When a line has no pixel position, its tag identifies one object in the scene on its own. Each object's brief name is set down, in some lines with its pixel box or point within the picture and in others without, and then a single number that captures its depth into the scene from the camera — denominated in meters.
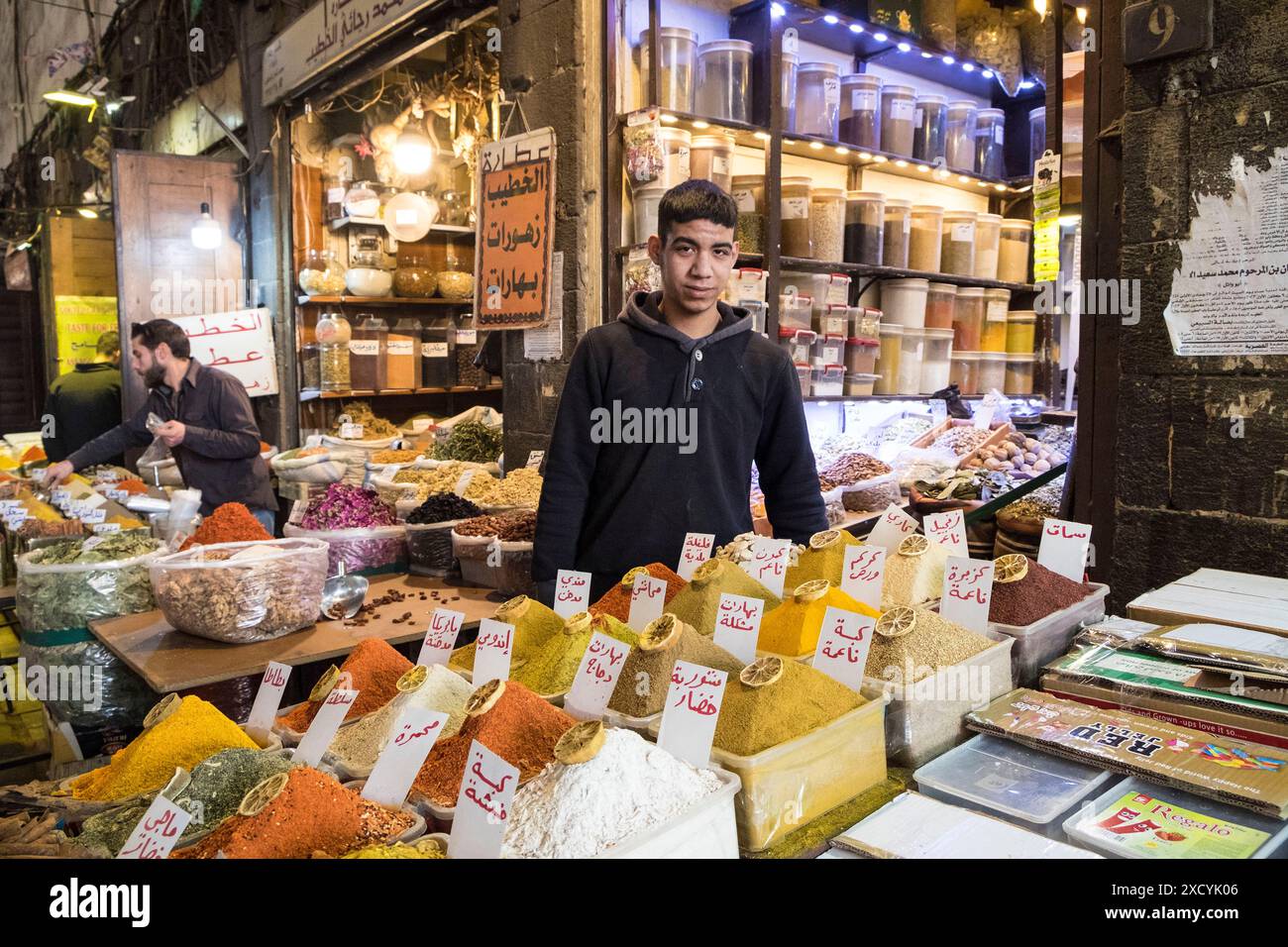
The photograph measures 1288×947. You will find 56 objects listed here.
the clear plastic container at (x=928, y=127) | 4.66
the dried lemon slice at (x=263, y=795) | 1.04
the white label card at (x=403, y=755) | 1.11
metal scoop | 2.58
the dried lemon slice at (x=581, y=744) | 1.03
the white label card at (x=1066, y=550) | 1.77
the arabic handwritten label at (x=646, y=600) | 1.61
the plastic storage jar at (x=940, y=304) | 4.73
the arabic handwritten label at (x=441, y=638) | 1.56
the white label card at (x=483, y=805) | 0.94
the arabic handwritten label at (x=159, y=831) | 1.00
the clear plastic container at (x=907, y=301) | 4.61
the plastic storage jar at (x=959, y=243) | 4.76
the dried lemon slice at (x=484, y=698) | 1.18
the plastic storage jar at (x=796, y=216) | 4.01
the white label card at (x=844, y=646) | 1.26
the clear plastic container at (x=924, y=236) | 4.62
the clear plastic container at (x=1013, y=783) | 1.06
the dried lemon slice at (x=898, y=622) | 1.35
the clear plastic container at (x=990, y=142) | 4.92
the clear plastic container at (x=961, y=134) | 4.81
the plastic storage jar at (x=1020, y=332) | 5.09
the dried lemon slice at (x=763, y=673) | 1.16
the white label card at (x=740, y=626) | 1.38
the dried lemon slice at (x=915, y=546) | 1.72
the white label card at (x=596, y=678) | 1.28
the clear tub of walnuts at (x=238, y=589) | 2.29
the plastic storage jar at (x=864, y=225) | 4.33
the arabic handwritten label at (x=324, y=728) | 1.26
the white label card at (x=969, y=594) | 1.49
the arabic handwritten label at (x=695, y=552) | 1.88
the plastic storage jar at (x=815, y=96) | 4.12
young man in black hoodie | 2.30
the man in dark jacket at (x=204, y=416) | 3.95
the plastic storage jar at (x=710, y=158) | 3.64
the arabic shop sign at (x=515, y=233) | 3.74
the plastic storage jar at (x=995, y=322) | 4.97
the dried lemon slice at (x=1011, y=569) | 1.60
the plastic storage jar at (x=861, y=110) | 4.37
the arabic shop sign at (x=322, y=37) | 4.60
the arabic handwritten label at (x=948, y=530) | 1.83
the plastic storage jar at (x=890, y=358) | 4.61
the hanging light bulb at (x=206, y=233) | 6.09
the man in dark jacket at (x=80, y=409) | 6.04
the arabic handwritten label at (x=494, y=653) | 1.42
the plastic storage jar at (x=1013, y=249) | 4.99
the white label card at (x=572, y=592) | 1.66
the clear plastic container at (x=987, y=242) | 4.88
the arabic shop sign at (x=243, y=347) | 5.95
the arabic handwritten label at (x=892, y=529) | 1.91
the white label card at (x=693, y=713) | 1.09
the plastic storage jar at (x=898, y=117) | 4.49
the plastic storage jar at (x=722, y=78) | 3.74
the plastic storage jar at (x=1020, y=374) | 5.11
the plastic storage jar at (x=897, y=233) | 4.49
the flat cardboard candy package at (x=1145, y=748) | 1.07
